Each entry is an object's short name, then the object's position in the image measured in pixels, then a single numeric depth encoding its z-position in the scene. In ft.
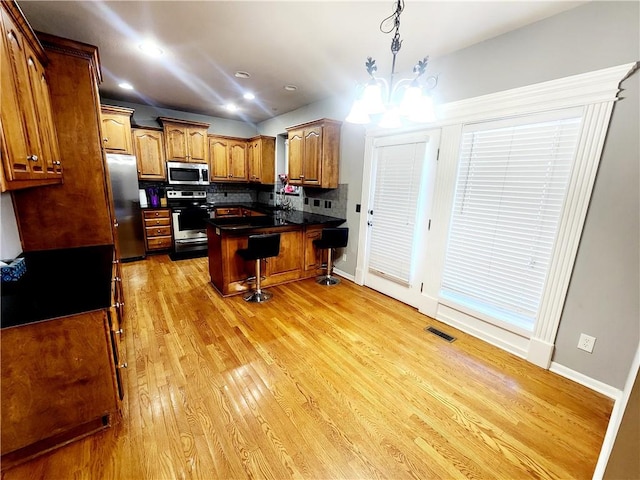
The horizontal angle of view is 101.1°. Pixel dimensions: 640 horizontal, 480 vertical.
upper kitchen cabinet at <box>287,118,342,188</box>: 12.40
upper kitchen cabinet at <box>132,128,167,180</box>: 15.26
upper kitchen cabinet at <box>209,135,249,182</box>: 17.95
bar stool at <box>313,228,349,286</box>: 11.94
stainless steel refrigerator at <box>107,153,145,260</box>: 13.70
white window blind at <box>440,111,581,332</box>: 6.79
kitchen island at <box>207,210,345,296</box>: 10.64
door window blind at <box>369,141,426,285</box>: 9.95
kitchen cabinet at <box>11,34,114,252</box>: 6.63
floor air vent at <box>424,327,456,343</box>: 8.43
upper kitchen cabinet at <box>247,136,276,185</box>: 17.98
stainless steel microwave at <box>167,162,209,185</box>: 16.34
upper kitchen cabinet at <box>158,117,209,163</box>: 15.87
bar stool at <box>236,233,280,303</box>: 9.78
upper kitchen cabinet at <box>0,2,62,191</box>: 4.12
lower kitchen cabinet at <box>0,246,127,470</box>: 4.02
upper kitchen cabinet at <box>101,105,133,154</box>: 13.64
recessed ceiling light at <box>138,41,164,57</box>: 8.54
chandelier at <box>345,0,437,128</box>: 5.12
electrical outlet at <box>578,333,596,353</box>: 6.44
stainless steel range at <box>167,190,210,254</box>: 15.46
